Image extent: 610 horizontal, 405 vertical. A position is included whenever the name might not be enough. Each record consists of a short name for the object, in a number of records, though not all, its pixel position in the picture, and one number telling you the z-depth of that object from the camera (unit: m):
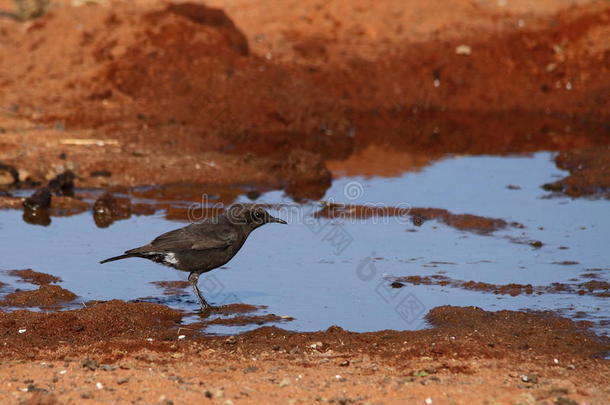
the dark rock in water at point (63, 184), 14.76
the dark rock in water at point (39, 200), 13.97
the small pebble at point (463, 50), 24.25
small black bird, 10.03
